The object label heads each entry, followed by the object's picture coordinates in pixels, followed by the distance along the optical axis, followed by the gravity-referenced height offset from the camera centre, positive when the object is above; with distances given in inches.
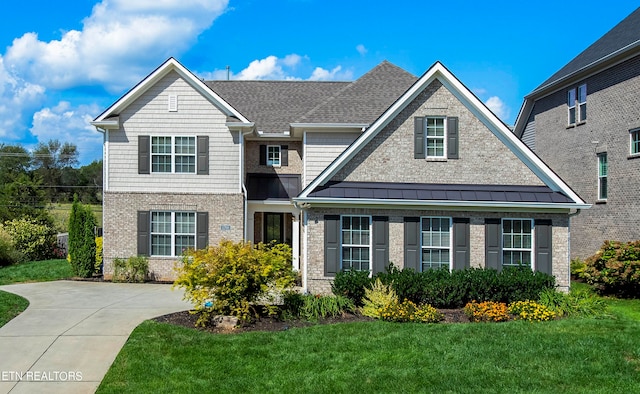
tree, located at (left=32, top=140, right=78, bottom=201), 2541.8 +227.0
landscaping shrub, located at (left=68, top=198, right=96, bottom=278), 746.2 -47.1
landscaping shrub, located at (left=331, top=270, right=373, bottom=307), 531.2 -76.6
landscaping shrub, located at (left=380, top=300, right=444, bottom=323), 474.0 -94.9
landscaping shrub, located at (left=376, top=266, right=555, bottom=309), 527.2 -77.6
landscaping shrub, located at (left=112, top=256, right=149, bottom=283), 725.3 -85.4
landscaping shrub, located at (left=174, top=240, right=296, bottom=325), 454.6 -61.8
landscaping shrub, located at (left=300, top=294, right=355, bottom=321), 488.4 -92.4
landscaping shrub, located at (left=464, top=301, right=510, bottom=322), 486.0 -95.7
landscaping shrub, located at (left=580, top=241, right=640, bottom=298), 628.1 -73.6
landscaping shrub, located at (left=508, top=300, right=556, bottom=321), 487.2 -96.1
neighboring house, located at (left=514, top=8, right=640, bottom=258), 778.2 +126.7
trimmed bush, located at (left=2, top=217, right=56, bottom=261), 980.6 -56.7
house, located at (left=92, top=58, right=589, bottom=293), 580.4 +39.3
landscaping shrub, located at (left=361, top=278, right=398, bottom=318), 494.9 -85.9
